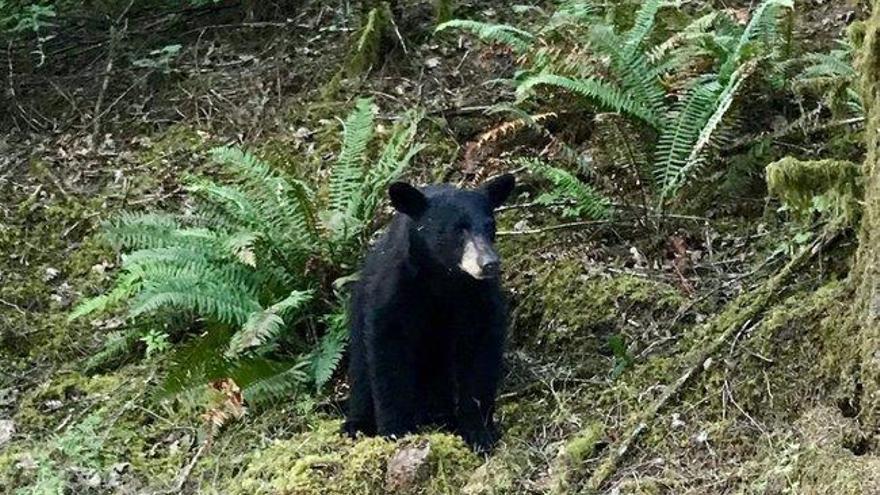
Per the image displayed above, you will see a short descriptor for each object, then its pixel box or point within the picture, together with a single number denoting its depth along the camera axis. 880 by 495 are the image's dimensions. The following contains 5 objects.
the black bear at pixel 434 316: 5.55
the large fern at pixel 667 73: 6.78
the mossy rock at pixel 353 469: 5.03
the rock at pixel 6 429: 6.54
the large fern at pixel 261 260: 6.43
